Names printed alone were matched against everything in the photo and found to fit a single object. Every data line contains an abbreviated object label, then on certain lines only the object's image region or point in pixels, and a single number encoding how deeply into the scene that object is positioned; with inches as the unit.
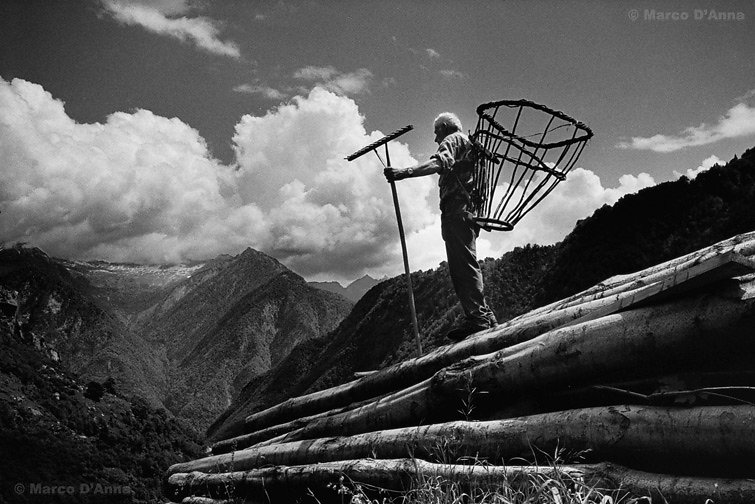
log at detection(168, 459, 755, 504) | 92.7
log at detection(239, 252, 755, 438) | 104.2
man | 225.3
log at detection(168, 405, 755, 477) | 96.8
